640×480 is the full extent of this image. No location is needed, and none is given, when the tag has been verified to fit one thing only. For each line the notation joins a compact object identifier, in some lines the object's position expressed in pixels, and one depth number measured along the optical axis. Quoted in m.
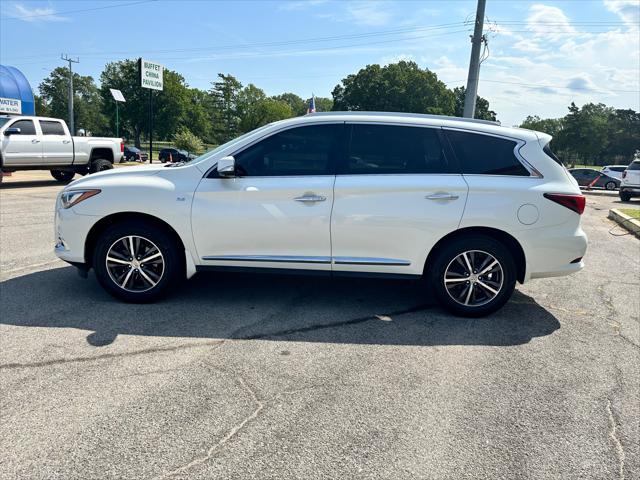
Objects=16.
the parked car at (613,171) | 30.48
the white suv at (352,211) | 4.38
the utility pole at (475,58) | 16.33
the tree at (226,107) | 92.31
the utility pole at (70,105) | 54.94
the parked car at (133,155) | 42.59
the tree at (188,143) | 55.41
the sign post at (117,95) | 28.86
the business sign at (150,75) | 18.05
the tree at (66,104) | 96.79
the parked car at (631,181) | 19.09
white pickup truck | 14.09
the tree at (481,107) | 92.55
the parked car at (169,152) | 38.06
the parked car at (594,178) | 30.42
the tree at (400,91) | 89.25
